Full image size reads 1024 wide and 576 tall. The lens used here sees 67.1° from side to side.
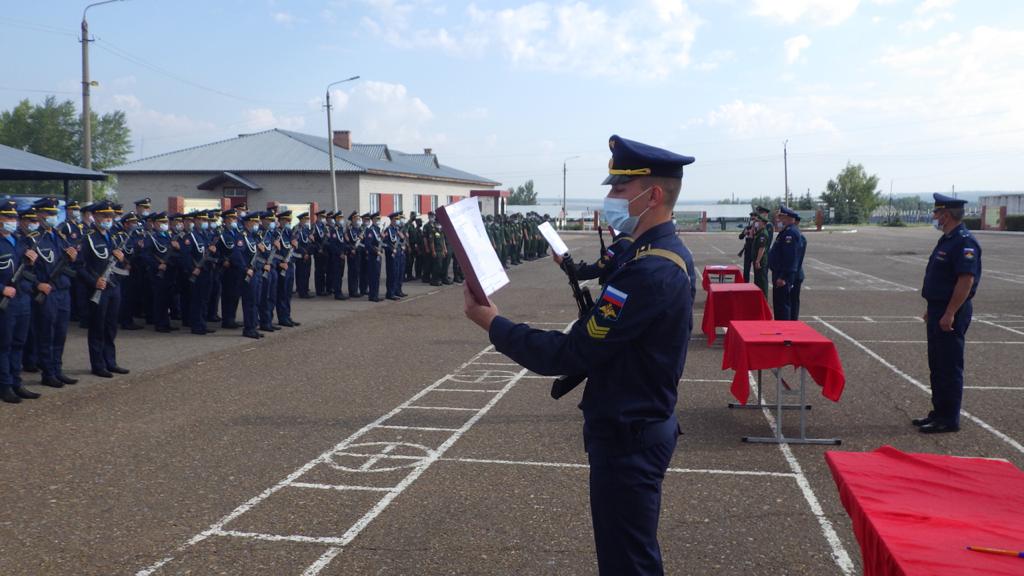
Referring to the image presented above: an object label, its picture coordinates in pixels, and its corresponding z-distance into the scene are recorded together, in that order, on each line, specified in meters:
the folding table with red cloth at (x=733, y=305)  10.77
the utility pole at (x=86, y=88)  23.12
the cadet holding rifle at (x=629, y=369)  2.74
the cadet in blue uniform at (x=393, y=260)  18.91
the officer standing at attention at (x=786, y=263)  11.46
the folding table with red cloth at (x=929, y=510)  2.39
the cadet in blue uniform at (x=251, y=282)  12.81
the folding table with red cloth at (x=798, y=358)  6.87
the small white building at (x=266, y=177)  41.16
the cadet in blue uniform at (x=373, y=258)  18.59
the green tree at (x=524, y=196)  149.75
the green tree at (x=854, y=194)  101.15
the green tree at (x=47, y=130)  79.81
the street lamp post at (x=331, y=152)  34.44
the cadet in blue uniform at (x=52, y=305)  9.05
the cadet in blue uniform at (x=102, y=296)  9.73
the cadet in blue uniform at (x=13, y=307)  8.35
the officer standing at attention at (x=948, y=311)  7.10
